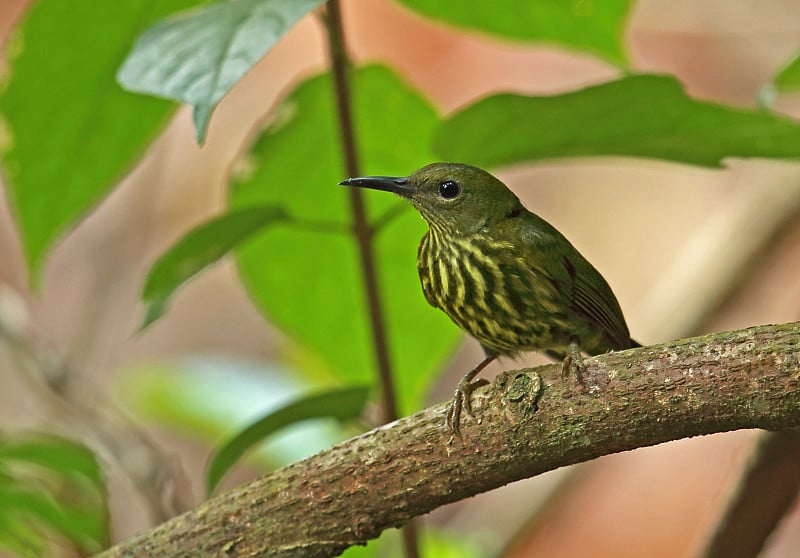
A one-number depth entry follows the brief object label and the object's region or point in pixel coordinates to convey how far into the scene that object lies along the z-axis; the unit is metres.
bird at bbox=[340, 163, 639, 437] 4.88
